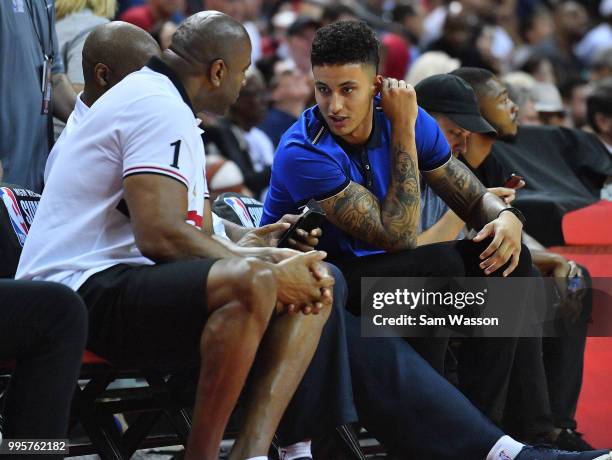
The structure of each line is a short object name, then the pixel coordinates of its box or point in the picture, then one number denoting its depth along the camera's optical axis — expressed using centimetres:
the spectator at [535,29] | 2613
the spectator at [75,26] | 1022
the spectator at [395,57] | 2034
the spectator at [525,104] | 1373
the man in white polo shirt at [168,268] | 600
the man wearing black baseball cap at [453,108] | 932
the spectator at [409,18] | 2397
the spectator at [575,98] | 2005
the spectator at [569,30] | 2622
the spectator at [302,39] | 1862
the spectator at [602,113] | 1285
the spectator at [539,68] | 2248
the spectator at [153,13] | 1650
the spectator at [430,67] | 1301
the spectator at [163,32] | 1443
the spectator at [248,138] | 1414
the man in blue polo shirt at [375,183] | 772
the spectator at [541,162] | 1046
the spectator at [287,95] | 1630
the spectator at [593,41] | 2602
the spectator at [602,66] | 2064
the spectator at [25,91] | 871
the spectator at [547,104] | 1543
